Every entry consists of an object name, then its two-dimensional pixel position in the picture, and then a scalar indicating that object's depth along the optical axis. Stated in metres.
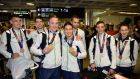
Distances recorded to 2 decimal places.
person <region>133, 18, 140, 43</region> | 2.46
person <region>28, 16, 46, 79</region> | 2.26
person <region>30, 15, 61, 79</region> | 1.75
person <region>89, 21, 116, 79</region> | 1.85
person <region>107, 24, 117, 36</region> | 3.17
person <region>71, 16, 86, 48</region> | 2.26
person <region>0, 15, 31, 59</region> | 1.86
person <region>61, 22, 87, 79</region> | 1.75
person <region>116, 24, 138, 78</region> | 1.98
